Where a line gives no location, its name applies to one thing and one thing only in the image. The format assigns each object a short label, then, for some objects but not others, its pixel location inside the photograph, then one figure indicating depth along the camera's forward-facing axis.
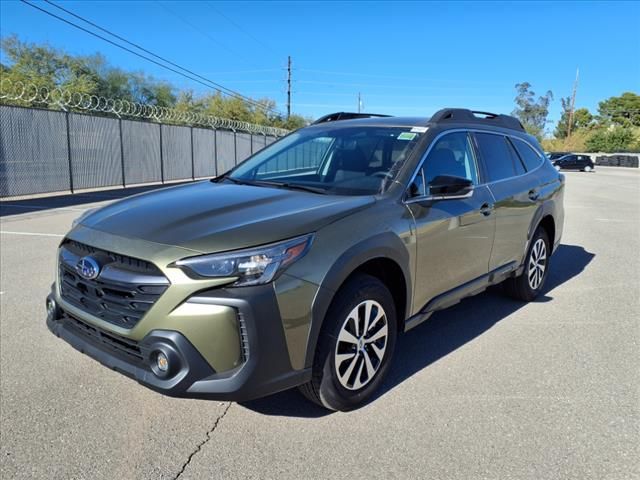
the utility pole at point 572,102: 78.81
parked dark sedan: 44.06
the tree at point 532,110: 104.00
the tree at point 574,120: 99.12
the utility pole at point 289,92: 57.38
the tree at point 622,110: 90.75
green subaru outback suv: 2.43
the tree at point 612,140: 69.94
